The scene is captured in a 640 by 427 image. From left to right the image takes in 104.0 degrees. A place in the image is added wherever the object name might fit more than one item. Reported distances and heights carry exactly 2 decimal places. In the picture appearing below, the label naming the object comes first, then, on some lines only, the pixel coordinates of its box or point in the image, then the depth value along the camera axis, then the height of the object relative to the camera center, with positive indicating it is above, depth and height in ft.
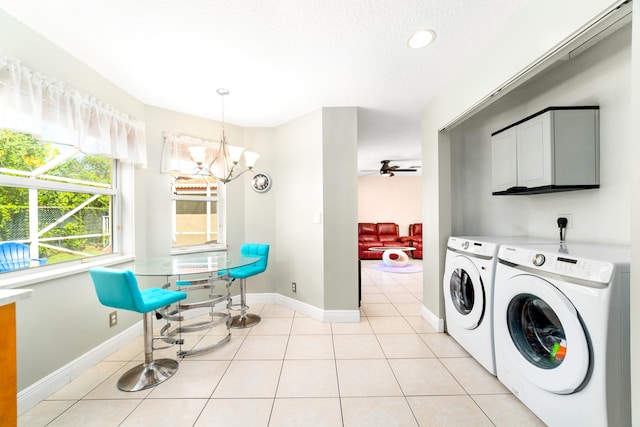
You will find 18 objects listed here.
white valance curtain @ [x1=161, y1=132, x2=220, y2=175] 9.50 +2.40
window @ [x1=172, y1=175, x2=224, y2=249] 10.29 +0.09
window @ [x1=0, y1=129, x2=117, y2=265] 5.48 +0.44
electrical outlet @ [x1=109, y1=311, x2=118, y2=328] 7.40 -3.12
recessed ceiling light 5.57 +3.99
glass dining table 6.39 -1.46
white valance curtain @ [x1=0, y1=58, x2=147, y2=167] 5.00 +2.43
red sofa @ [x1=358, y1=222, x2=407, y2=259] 23.50 -2.09
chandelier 7.16 +1.85
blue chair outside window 5.31 -0.90
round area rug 17.73 -4.14
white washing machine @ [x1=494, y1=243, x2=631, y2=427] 3.47 -1.98
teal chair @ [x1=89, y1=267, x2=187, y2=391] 5.34 -2.06
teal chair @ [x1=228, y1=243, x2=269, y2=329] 8.98 -2.15
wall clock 11.30 +1.42
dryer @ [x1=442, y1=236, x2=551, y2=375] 5.95 -2.15
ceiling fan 17.82 +3.04
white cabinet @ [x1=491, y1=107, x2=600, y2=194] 5.49 +1.40
